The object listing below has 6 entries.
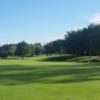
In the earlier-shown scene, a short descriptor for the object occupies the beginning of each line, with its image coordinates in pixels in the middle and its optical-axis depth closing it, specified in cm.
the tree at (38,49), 9216
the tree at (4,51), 8171
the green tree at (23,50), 8160
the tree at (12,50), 8476
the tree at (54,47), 8058
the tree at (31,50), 8479
